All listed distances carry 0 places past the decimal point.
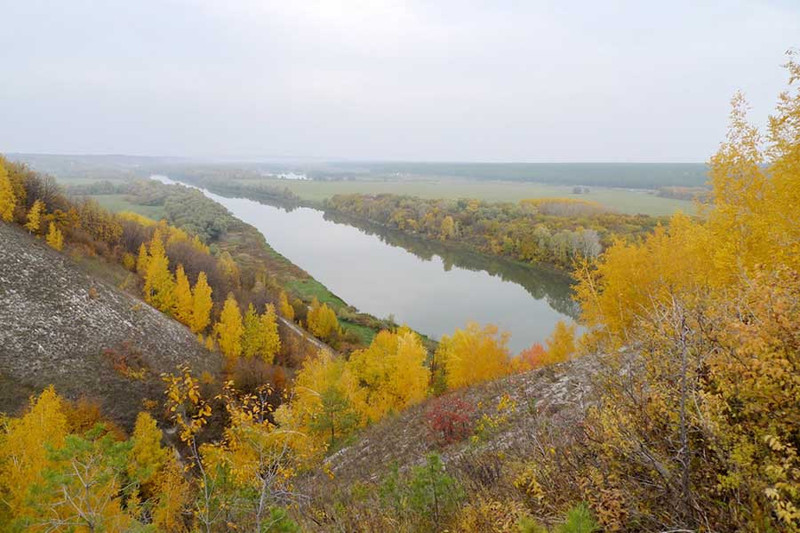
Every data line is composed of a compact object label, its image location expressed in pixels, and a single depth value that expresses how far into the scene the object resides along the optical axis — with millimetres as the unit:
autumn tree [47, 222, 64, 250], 28453
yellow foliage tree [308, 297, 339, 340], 38844
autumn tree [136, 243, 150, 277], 35219
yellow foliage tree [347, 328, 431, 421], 22359
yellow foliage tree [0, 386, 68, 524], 9234
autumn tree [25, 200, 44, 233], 28397
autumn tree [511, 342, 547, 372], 22009
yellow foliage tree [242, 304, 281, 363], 30203
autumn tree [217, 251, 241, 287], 43188
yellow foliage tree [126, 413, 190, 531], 12880
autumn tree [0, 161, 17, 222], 28031
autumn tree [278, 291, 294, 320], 40469
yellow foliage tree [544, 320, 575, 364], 22322
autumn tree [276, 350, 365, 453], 14930
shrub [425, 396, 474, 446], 10188
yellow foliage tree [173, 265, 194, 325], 31375
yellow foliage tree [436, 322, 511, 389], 22453
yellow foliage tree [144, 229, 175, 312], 31391
